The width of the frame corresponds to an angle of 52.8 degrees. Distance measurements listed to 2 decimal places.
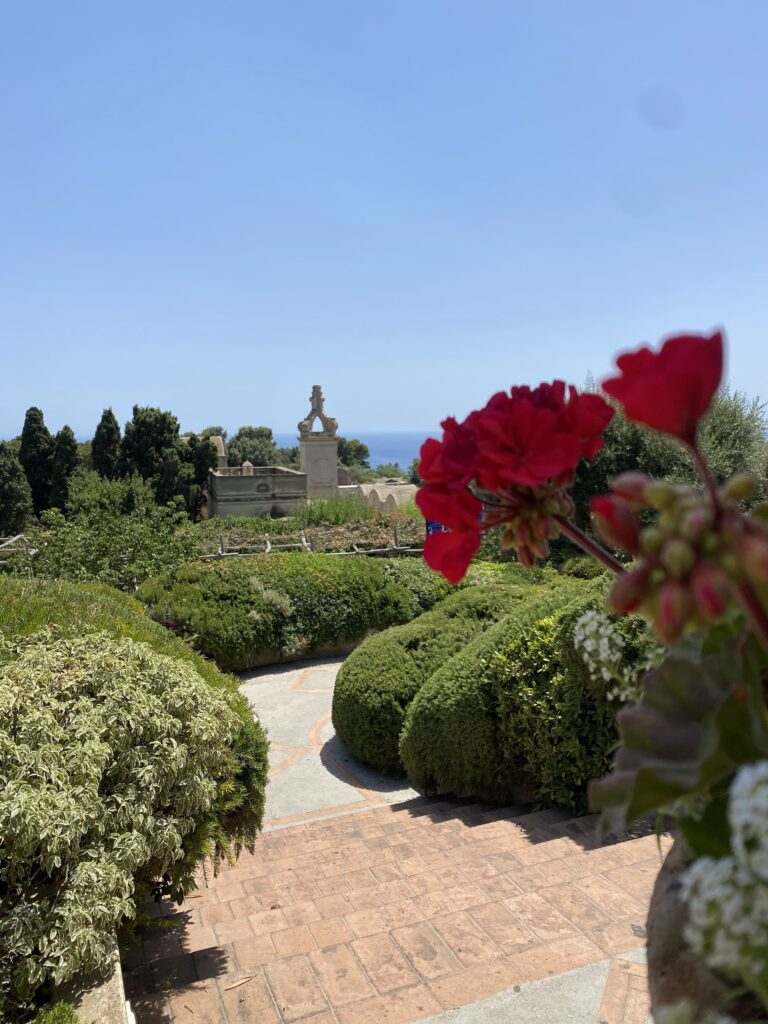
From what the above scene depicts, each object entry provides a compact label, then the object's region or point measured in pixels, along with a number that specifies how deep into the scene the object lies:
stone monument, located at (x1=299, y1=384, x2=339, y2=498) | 26.62
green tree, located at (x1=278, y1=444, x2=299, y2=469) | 46.09
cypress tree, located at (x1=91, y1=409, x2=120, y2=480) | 28.84
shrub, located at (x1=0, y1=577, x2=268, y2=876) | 3.80
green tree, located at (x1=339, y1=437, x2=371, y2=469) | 58.24
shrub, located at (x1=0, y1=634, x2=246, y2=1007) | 2.50
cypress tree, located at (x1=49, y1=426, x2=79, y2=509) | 27.09
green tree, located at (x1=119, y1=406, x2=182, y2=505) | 28.05
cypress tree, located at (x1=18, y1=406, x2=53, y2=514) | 28.48
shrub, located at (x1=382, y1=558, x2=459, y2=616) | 12.16
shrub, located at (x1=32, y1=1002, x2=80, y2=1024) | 2.16
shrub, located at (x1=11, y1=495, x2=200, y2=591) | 12.04
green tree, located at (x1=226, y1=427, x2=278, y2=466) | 46.03
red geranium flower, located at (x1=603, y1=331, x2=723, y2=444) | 0.60
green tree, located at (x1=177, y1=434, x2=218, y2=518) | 28.20
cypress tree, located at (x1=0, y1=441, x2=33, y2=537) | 25.78
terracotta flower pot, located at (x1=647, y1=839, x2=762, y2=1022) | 0.76
